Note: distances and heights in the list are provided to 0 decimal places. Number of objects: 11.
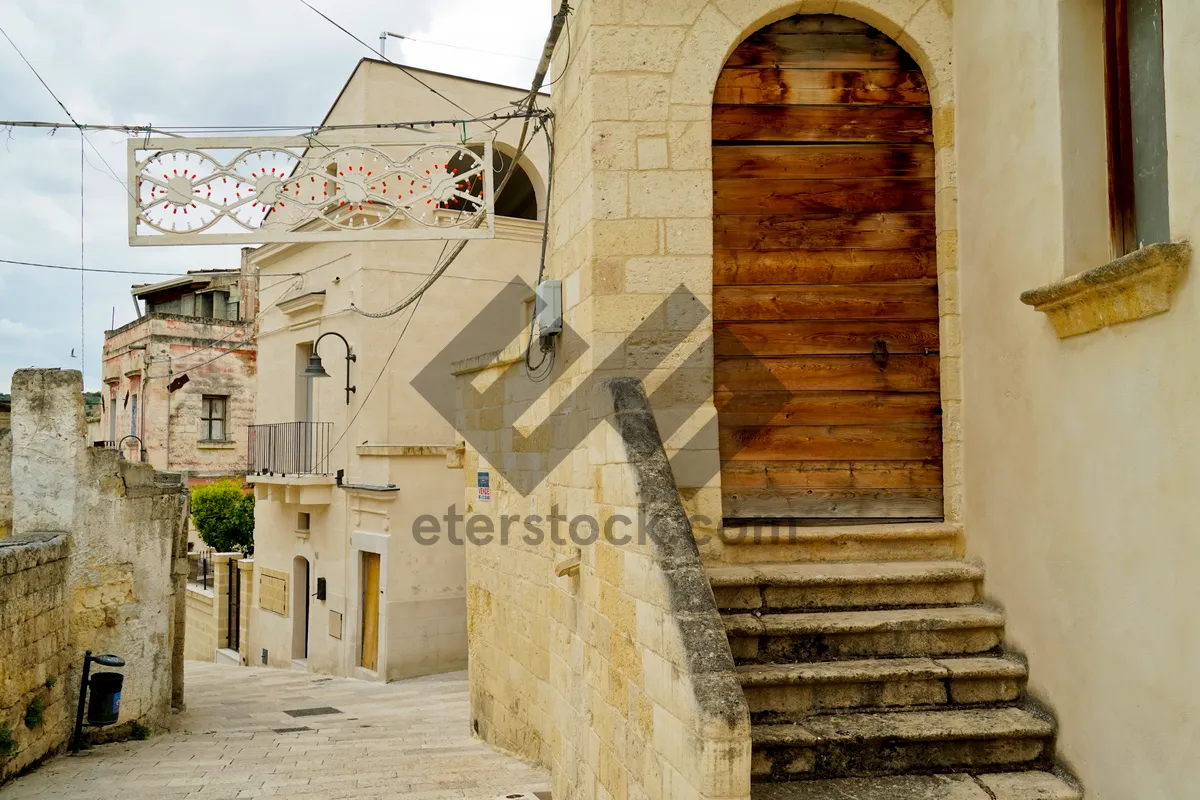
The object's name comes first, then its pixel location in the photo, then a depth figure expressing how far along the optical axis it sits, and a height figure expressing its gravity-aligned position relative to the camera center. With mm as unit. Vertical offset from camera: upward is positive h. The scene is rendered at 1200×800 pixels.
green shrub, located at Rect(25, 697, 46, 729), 6672 -1910
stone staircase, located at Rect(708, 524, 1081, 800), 3639 -946
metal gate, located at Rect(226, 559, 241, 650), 17484 -3078
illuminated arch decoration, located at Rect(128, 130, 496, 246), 6238 +1733
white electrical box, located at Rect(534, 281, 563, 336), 5516 +825
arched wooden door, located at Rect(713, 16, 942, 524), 4883 +801
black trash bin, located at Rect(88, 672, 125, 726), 7594 -2042
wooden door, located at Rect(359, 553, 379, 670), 13221 -2341
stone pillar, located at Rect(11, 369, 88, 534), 7660 +15
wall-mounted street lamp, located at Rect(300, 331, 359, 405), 12102 +1006
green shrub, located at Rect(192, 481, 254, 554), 21312 -1544
